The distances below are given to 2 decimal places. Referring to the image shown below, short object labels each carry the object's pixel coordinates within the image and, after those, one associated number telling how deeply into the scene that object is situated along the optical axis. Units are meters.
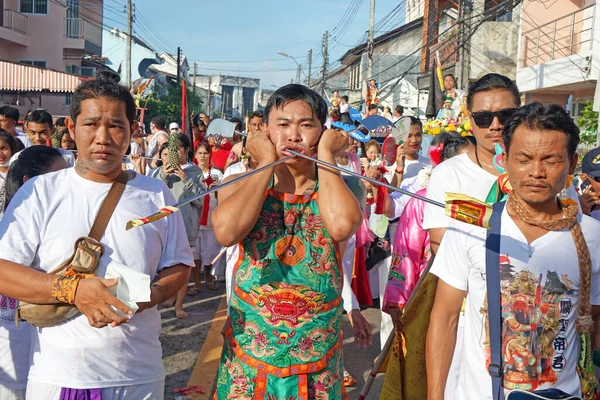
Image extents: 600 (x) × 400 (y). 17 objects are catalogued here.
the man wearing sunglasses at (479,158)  3.19
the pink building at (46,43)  26.22
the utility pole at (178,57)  41.62
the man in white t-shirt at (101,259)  2.44
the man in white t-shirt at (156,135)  11.23
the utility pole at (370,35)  29.20
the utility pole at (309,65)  59.25
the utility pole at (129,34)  30.78
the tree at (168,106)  37.09
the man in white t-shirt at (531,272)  2.36
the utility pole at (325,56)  44.55
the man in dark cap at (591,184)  4.51
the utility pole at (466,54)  19.47
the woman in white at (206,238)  8.38
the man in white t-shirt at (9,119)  7.89
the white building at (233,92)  93.62
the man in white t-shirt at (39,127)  7.02
